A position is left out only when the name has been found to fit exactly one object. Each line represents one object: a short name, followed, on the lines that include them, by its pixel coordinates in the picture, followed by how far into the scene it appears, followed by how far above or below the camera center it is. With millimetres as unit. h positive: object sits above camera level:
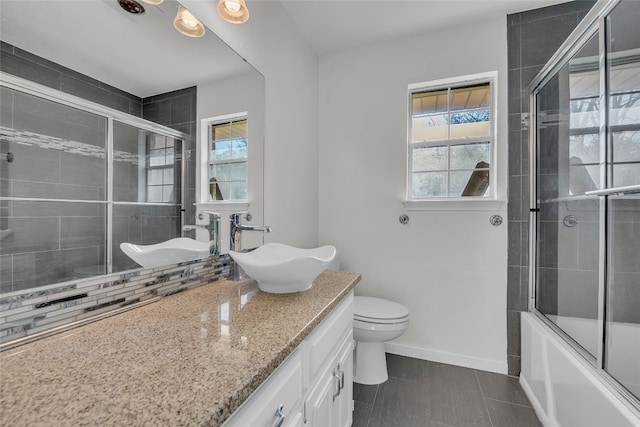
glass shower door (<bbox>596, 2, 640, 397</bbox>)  1291 +100
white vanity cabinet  580 -486
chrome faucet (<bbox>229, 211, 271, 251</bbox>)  1327 -89
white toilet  1678 -755
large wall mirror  631 +225
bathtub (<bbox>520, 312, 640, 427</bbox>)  1017 -747
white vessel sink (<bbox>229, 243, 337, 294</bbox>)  972 -221
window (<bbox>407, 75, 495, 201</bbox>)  2004 +578
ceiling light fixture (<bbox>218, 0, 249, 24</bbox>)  1239 +948
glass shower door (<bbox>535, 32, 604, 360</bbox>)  1524 +126
